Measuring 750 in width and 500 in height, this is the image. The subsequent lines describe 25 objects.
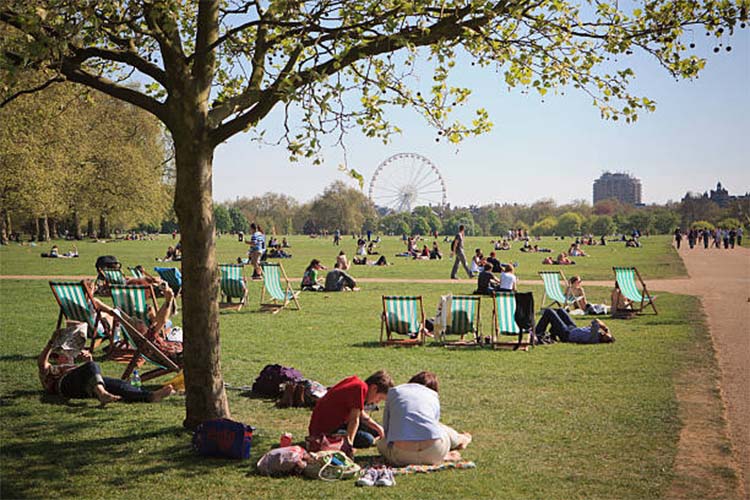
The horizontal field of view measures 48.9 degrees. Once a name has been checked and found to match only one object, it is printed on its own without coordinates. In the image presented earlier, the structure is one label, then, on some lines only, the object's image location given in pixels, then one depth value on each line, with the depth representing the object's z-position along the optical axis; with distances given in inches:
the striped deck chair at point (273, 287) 685.9
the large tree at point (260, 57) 270.7
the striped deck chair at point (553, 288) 684.2
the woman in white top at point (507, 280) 724.0
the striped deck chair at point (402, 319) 501.0
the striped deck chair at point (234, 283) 695.7
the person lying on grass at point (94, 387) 326.6
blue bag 251.4
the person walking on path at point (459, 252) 1079.6
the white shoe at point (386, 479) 226.7
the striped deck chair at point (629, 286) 667.4
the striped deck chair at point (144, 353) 349.1
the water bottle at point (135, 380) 354.6
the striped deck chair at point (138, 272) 725.6
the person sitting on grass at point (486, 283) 823.1
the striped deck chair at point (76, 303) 451.5
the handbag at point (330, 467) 234.2
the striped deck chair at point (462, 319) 499.8
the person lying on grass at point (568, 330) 514.6
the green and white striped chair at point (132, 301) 452.8
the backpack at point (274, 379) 345.1
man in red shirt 260.7
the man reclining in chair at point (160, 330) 381.7
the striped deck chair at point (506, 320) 492.5
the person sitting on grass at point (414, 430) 243.4
